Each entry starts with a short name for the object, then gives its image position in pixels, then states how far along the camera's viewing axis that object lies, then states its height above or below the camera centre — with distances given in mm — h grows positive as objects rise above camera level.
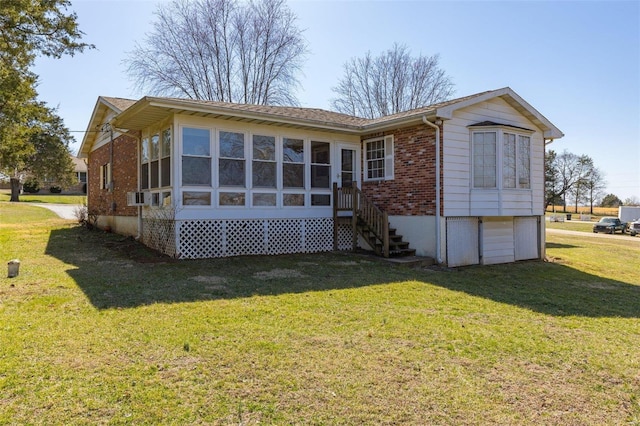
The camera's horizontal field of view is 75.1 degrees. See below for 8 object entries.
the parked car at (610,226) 32500 -1526
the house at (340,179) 10273 +783
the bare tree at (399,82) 31703 +9587
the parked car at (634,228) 31409 -1651
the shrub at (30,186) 42156 +2437
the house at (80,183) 45281 +2893
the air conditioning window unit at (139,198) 11656 +304
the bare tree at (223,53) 26531 +10158
